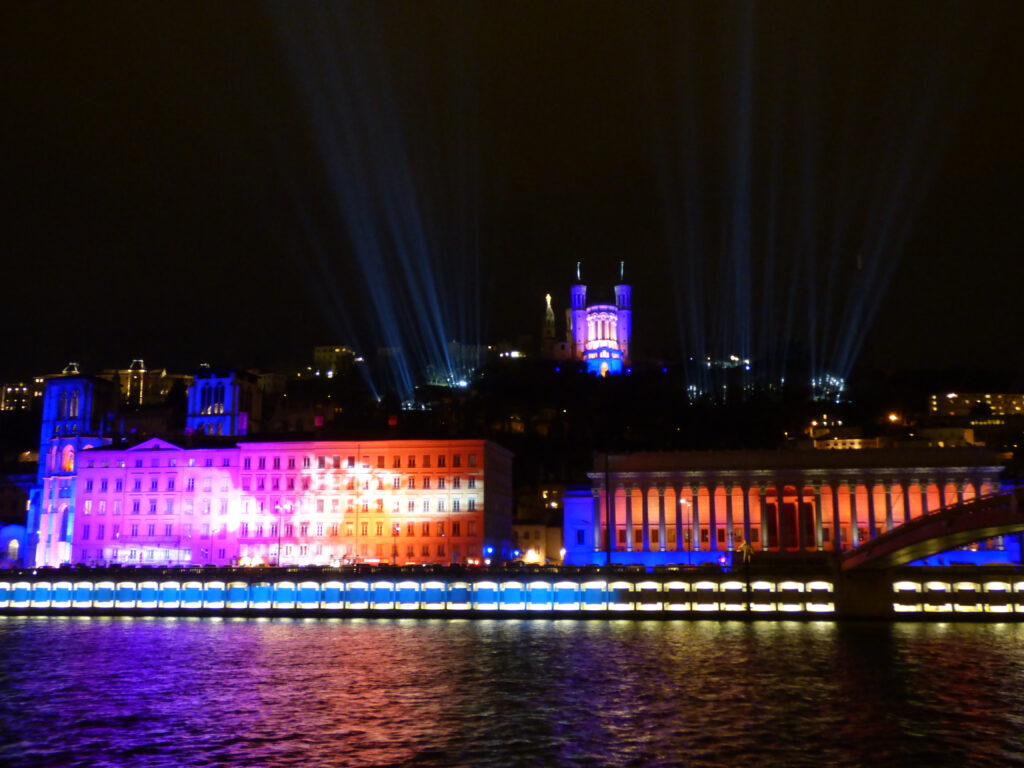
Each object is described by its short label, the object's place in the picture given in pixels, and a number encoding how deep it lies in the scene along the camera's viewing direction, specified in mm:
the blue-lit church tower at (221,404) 141625
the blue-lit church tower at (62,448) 118375
